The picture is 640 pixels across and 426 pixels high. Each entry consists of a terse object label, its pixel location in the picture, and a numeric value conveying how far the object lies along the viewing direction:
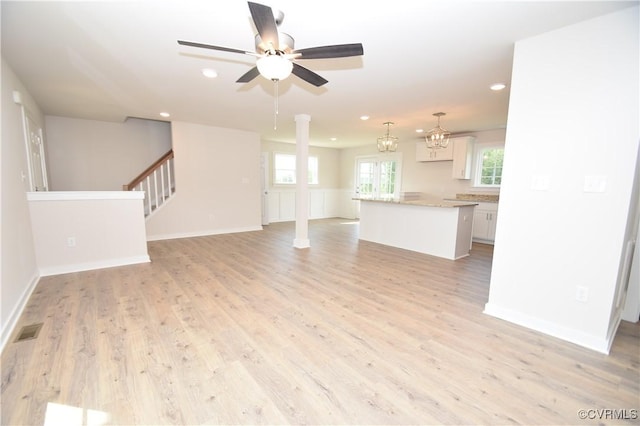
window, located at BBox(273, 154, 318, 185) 8.23
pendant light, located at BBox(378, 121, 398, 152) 5.23
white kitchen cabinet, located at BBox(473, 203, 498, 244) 5.56
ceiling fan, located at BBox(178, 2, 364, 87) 1.69
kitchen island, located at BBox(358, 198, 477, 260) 4.44
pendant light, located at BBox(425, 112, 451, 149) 4.54
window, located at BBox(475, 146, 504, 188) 5.91
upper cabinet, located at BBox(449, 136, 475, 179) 5.94
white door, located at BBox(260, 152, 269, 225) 7.79
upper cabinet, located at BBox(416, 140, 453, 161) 6.24
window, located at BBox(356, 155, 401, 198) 7.87
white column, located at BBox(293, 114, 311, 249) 4.82
